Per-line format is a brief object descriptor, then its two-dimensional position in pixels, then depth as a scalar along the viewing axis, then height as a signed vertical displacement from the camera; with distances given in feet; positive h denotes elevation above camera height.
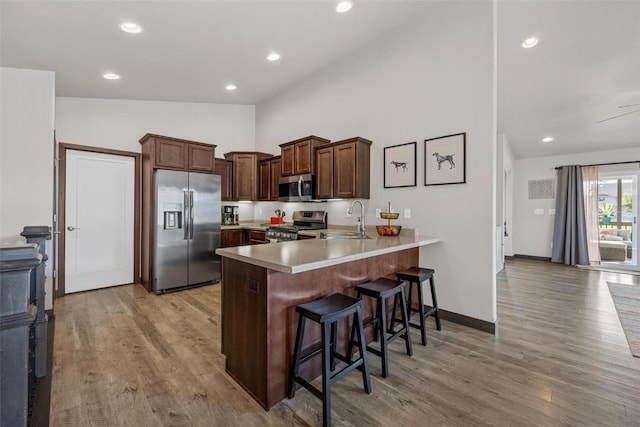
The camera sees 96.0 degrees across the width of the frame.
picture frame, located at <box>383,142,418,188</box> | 11.41 +1.97
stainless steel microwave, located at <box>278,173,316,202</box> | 14.43 +1.32
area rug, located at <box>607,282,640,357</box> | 8.98 -3.87
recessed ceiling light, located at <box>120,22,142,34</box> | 9.50 +6.23
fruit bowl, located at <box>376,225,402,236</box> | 11.07 -0.65
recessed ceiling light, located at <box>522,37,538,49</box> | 11.42 +6.90
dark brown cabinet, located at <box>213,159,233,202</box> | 17.84 +2.19
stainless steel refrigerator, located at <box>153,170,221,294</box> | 13.78 -0.86
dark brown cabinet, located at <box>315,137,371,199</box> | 12.46 +2.00
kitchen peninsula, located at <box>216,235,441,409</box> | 5.91 -1.96
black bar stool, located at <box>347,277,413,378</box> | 6.93 -2.47
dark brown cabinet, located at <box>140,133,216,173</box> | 13.96 +3.02
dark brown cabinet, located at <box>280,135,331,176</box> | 14.29 +3.02
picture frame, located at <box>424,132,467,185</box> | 10.02 +1.95
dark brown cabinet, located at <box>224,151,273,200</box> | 18.12 +2.46
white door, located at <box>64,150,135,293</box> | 13.61 -0.37
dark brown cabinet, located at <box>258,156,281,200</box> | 17.17 +2.18
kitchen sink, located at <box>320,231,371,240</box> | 11.00 -0.87
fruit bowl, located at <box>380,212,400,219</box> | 11.09 -0.07
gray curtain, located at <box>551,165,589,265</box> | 20.63 -0.62
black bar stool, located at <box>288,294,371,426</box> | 5.42 -2.67
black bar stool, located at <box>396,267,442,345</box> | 8.61 -2.24
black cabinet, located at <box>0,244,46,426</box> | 3.14 -1.33
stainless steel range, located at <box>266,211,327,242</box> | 13.79 -0.68
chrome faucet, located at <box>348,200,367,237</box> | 10.64 -0.55
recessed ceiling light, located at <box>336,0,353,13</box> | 10.00 +7.31
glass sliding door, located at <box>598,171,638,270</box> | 19.45 -0.30
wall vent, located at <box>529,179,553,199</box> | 22.53 +2.00
